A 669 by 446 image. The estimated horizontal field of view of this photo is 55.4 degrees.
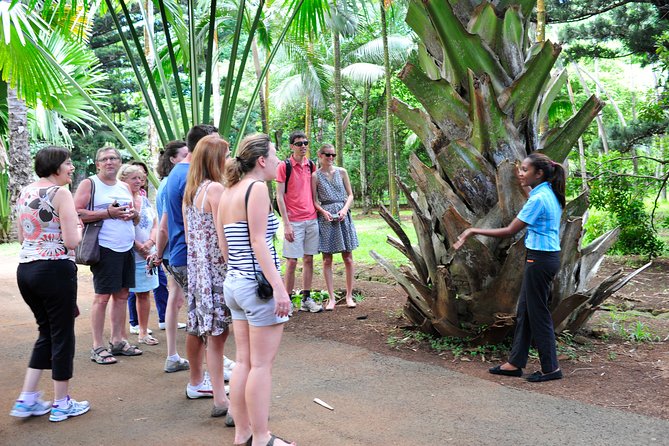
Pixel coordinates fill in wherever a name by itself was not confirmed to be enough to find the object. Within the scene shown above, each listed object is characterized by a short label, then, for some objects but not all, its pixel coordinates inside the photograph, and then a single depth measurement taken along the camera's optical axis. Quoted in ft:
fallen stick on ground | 13.55
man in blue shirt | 14.24
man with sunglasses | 23.32
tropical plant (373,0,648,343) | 16.71
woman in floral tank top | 13.10
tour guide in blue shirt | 15.02
